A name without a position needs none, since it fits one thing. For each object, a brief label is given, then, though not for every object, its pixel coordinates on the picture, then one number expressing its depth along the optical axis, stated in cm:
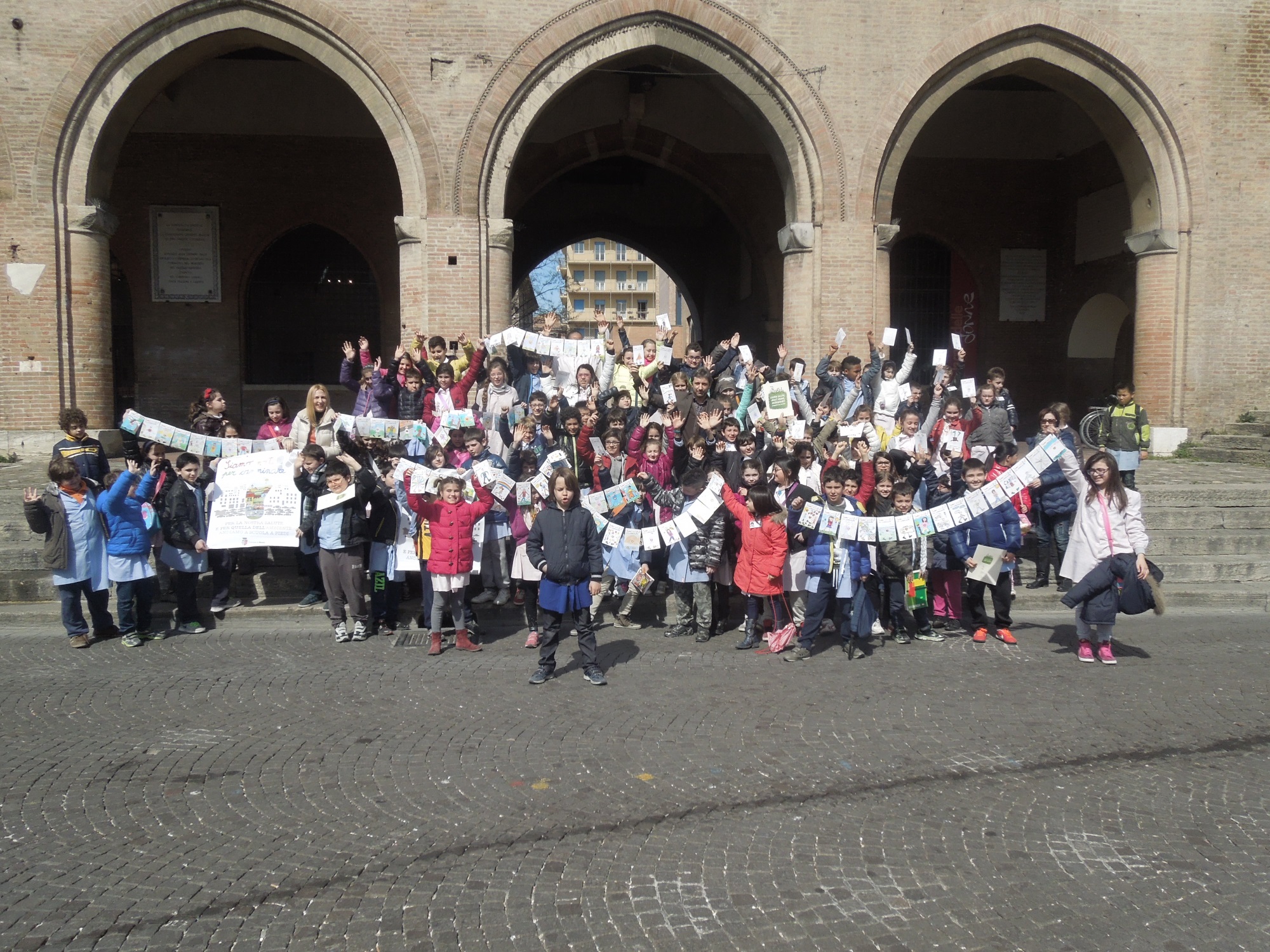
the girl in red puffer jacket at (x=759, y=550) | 861
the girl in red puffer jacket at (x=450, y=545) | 852
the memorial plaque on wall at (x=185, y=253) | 1947
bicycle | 1371
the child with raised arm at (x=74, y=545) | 856
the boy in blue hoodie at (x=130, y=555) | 870
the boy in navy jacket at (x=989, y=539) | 886
